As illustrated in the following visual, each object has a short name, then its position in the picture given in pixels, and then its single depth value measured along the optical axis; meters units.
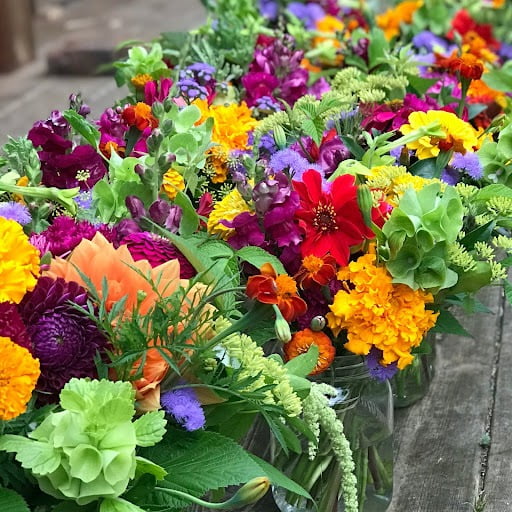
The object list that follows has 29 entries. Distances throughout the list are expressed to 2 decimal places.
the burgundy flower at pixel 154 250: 0.81
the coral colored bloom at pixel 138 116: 1.05
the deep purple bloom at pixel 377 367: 0.92
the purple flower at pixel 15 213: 0.85
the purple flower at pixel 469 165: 1.09
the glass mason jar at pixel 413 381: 1.25
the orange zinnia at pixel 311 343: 0.90
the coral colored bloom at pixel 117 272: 0.74
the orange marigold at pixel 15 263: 0.69
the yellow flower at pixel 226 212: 0.92
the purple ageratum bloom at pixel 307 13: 2.12
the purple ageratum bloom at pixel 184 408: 0.74
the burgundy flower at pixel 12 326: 0.67
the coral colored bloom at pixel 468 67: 1.19
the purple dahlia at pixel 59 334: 0.70
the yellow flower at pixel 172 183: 0.96
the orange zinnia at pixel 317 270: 0.89
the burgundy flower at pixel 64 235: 0.80
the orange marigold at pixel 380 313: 0.88
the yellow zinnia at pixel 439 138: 1.07
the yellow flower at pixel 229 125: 1.18
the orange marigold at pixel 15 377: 0.63
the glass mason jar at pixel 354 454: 0.98
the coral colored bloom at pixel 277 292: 0.72
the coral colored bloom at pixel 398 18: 2.10
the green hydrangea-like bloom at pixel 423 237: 0.87
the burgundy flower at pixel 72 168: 1.02
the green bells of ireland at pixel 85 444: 0.64
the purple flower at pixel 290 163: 1.01
